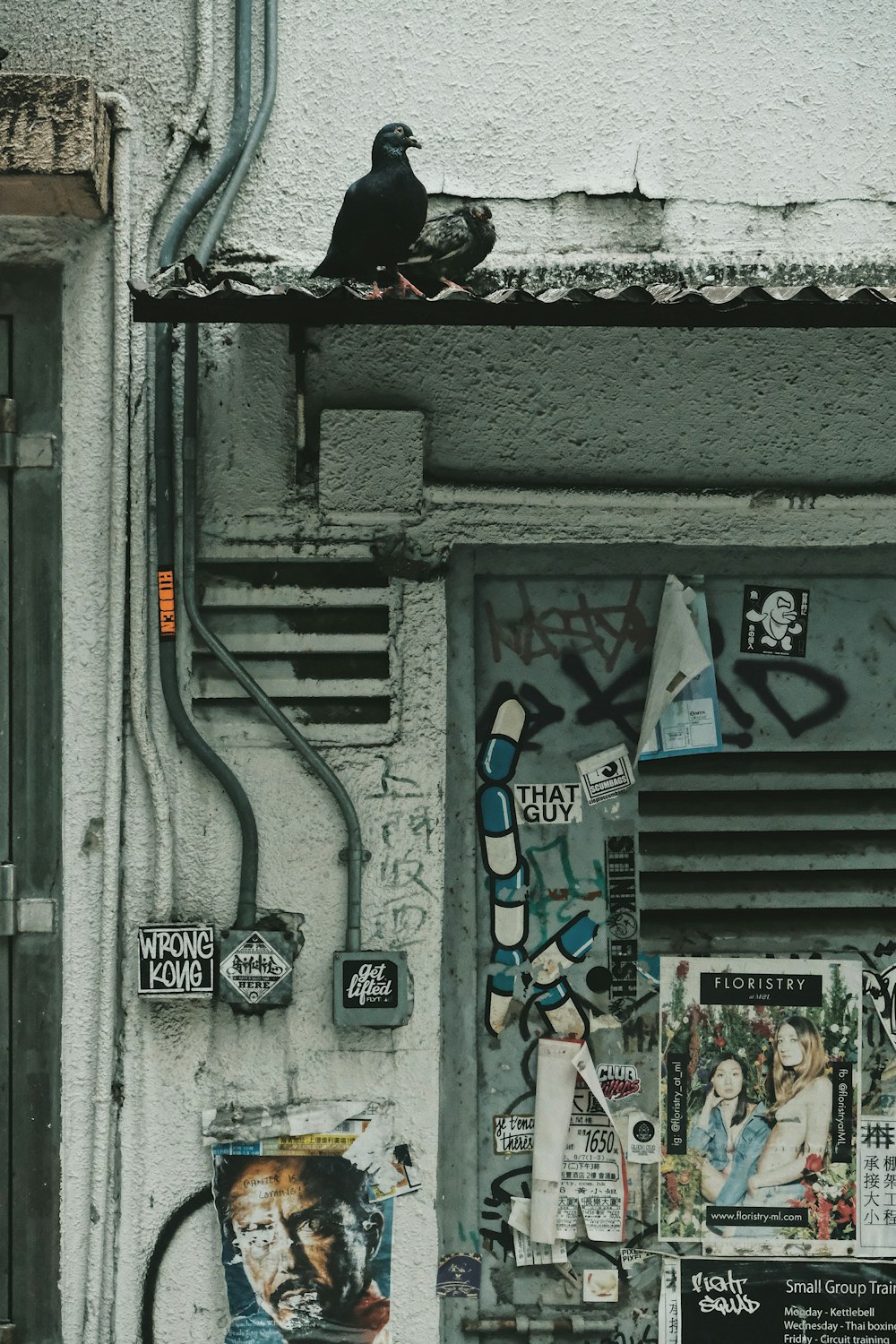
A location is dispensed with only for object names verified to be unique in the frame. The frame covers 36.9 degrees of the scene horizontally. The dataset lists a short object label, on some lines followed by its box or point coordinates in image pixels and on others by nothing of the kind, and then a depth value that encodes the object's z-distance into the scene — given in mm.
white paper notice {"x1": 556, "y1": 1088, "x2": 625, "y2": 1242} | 4055
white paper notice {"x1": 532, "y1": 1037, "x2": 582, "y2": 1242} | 4020
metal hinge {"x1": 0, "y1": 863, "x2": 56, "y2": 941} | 3871
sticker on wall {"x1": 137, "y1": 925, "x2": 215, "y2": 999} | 3832
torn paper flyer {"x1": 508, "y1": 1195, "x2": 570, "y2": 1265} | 4051
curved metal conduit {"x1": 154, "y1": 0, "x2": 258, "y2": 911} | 3918
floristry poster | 4094
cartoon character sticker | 4168
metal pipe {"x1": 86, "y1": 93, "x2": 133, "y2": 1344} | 3846
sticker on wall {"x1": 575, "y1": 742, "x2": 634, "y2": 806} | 4121
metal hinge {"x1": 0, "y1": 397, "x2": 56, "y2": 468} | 3938
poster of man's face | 3889
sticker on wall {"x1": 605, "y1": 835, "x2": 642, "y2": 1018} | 4113
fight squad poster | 4070
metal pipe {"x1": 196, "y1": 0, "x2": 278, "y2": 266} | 3979
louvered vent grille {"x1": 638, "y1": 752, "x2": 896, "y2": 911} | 4121
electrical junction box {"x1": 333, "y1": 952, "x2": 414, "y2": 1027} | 3863
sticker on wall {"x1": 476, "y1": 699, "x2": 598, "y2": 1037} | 4094
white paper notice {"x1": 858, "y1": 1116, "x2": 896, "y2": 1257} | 4102
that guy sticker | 4117
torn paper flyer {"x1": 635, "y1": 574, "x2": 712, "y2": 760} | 4051
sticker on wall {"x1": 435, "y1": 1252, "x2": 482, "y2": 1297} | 4031
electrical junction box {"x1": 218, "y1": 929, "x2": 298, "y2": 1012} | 3859
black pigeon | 3553
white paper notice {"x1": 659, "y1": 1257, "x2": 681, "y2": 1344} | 4059
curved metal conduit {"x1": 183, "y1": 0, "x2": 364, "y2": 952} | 3928
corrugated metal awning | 3301
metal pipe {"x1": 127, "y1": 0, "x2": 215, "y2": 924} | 3908
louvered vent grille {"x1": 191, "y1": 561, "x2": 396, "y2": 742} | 4000
